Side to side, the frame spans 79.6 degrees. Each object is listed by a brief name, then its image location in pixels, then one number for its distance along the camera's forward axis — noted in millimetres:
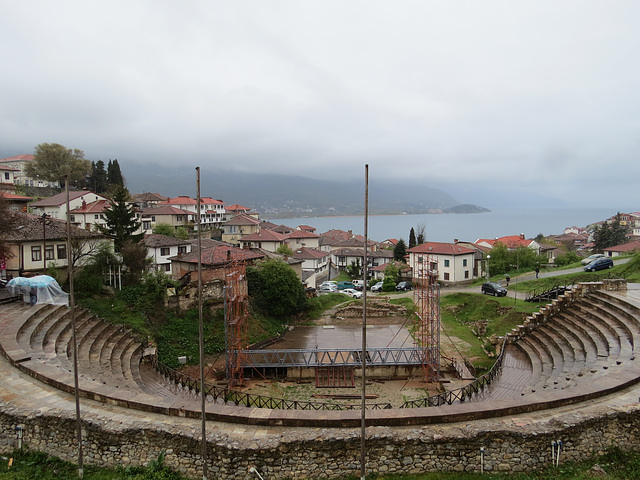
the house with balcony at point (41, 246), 24609
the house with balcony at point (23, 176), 70581
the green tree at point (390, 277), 44562
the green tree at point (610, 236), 64062
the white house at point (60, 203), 48000
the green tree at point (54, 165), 65250
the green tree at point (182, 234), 47375
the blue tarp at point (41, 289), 20859
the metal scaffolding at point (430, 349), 21862
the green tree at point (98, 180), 69188
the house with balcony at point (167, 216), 56781
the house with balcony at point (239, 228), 62281
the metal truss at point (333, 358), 22172
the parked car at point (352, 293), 42069
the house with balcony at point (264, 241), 50406
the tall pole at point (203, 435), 8542
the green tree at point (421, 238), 69062
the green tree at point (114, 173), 68125
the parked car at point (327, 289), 45019
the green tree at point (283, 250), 47034
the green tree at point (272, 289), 31641
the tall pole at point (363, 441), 8562
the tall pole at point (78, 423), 9242
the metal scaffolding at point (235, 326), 21938
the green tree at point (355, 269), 59250
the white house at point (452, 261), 42562
